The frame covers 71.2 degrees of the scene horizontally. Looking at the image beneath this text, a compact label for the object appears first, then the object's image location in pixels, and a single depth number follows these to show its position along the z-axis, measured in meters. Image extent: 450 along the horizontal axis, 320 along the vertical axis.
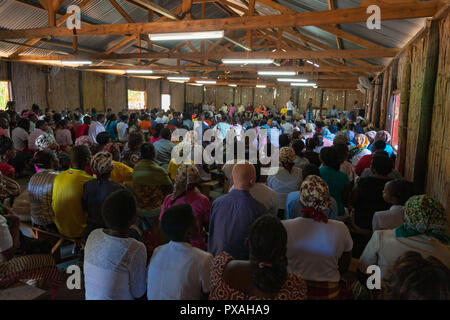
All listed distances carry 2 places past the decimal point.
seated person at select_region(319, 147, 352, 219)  3.63
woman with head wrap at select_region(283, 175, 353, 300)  2.09
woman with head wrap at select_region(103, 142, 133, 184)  4.18
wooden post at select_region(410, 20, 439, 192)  4.29
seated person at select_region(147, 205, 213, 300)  1.85
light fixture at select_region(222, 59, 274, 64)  9.18
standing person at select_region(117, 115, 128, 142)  8.59
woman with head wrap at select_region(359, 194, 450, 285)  1.96
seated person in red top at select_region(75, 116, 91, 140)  8.14
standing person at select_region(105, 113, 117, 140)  8.88
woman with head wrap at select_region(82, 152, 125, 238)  3.21
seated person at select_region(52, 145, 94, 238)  3.24
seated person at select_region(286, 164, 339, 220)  2.84
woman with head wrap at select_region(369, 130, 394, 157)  5.90
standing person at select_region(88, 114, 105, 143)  8.01
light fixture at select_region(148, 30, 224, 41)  6.08
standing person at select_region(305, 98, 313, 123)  18.76
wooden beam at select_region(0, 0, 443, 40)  4.39
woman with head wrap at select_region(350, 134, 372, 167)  5.72
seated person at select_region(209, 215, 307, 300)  1.62
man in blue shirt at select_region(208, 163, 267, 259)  2.45
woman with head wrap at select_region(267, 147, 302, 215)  3.90
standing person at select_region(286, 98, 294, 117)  18.24
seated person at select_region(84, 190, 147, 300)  2.00
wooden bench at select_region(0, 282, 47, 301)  2.10
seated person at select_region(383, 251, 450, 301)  1.34
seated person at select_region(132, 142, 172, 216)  3.96
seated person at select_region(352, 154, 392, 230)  3.50
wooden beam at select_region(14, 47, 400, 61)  7.80
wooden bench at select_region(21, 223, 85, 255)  3.40
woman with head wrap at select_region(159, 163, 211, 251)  2.91
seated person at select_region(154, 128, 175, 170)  5.63
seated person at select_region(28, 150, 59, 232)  3.34
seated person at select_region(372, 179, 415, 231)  2.72
